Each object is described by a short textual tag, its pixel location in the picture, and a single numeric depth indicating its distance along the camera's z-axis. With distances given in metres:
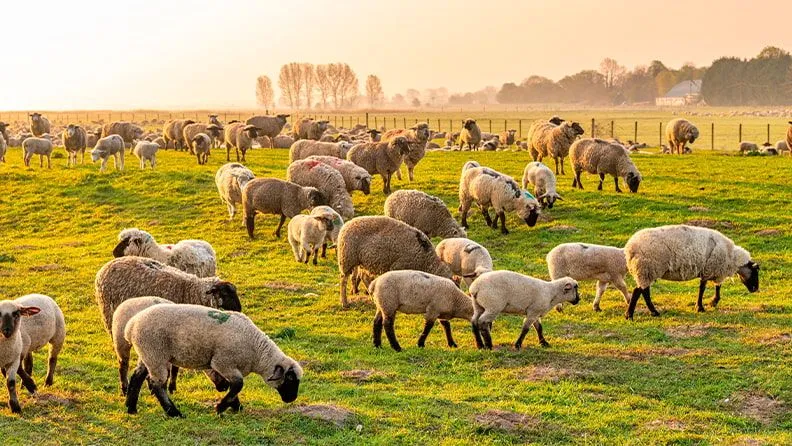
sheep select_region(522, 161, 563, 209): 23.17
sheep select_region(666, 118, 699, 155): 40.31
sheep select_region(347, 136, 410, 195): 26.02
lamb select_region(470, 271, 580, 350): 12.07
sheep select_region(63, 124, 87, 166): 35.22
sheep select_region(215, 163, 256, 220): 23.16
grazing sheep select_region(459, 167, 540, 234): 21.02
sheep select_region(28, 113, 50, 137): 43.74
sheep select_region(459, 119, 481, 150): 37.25
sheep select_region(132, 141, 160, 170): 33.31
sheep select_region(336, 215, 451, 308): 14.41
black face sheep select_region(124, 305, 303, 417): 9.04
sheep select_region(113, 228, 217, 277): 14.47
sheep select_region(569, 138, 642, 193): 25.17
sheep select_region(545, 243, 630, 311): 14.57
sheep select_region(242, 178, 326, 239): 21.14
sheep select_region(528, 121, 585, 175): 28.38
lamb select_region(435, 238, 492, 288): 14.84
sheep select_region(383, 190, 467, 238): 18.41
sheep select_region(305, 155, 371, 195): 23.89
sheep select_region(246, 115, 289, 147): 44.41
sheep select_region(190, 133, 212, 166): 34.47
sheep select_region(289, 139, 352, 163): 29.08
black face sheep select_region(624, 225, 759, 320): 13.88
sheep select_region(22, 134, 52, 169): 34.72
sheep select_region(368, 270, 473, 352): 12.14
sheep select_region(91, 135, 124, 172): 32.84
